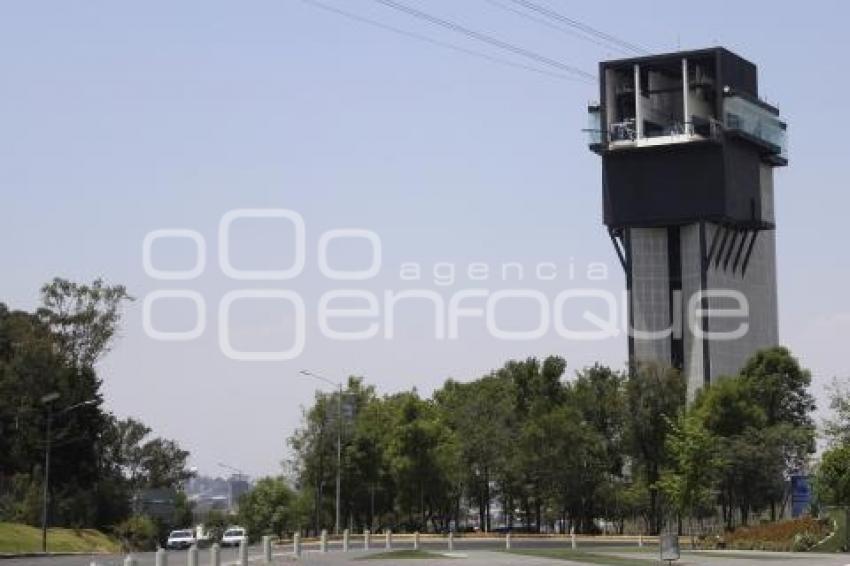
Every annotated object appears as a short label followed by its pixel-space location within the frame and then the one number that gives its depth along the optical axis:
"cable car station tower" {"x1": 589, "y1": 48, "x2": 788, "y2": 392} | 127.50
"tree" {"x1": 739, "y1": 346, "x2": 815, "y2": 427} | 101.62
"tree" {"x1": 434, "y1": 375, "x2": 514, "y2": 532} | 98.50
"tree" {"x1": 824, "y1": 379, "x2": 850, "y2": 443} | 67.25
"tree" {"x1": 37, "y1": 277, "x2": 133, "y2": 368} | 103.69
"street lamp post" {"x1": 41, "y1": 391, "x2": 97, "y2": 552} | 73.25
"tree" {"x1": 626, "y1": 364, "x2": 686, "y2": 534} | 92.75
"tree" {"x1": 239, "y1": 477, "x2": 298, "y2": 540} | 135.62
